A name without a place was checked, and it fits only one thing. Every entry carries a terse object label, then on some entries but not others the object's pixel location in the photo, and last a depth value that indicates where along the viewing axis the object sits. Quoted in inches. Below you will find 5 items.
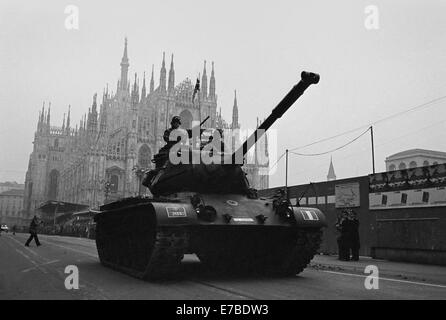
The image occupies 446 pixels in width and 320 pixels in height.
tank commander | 362.3
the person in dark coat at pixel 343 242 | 526.6
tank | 271.6
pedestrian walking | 763.0
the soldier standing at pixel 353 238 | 525.9
